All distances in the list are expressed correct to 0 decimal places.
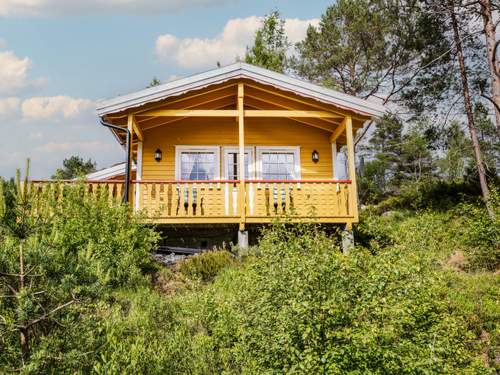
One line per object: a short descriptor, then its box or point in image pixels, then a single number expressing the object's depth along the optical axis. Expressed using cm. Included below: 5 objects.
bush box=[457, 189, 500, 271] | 933
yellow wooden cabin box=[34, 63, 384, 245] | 1058
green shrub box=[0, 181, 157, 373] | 317
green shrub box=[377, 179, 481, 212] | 1472
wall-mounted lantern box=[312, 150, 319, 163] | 1287
